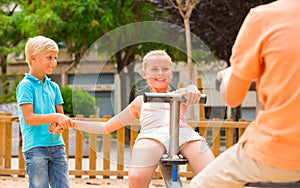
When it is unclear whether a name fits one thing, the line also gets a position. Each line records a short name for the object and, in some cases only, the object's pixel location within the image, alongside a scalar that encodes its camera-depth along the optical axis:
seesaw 3.65
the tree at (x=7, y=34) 21.20
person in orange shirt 2.66
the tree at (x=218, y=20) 15.37
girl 4.13
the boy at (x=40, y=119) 4.93
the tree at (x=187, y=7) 11.95
